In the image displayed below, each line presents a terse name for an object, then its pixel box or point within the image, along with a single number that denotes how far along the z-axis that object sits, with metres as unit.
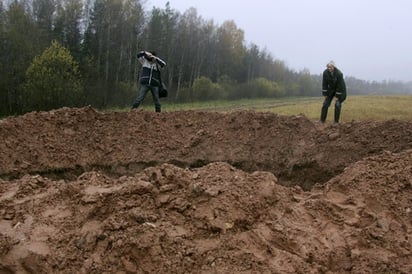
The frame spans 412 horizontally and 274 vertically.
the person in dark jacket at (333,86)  10.62
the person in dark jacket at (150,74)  10.52
